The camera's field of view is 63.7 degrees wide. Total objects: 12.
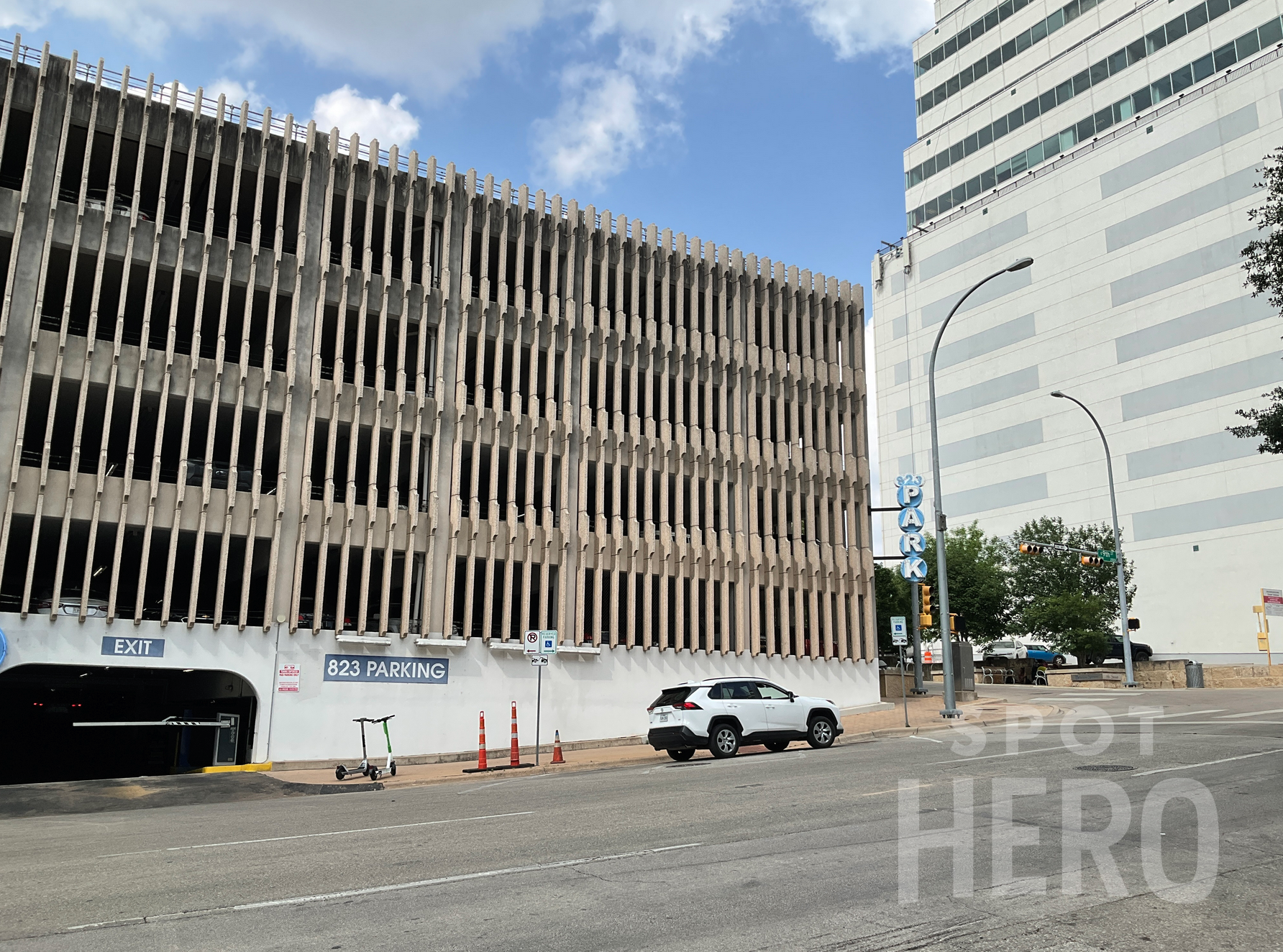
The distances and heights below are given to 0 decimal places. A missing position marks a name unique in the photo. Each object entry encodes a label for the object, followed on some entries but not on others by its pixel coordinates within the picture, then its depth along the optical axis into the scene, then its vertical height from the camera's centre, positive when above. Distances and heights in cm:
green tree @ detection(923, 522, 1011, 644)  5759 +427
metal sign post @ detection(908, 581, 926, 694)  3372 +67
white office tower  5981 +2608
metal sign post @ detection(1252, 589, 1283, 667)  4425 +268
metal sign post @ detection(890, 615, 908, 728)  2712 +97
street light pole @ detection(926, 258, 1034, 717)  2722 +207
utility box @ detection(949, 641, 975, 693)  3759 -2
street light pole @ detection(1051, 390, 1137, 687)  4105 +147
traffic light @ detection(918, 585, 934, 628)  2975 +166
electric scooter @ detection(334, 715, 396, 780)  2183 -221
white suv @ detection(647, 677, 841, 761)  2184 -108
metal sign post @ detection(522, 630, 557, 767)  2358 +49
